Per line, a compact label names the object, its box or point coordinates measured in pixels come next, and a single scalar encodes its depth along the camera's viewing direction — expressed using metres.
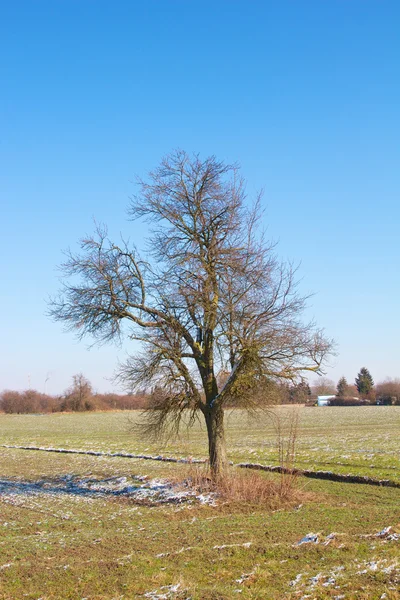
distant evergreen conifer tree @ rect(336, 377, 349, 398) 138.50
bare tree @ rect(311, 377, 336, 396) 162.12
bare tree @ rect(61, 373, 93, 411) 104.25
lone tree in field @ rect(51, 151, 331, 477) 16.97
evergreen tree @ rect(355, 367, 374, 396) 137.34
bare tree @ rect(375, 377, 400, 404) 108.19
